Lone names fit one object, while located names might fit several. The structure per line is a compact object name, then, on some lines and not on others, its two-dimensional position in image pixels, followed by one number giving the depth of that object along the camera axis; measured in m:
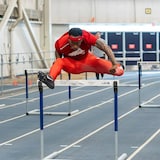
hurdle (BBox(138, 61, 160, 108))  19.19
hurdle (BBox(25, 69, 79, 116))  17.56
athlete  10.68
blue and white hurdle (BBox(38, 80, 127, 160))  10.85
